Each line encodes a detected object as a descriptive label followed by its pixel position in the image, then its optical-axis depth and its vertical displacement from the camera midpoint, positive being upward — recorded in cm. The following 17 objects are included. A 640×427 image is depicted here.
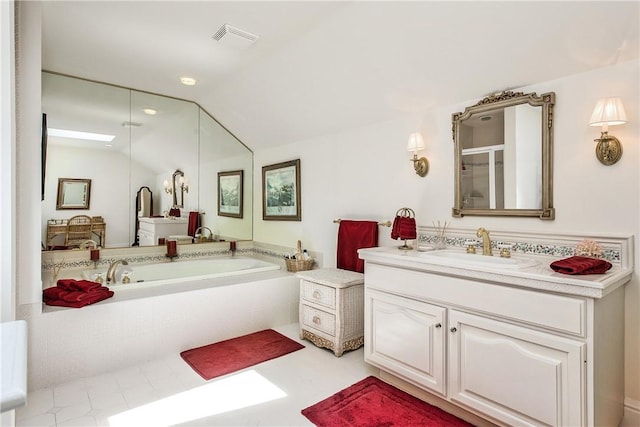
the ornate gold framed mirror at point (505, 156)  202 +38
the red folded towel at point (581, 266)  153 -22
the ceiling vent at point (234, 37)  236 +127
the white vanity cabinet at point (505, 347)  145 -64
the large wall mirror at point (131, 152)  324 +69
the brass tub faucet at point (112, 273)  304 -50
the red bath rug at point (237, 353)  248 -108
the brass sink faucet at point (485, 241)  218 -15
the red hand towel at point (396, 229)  248 -9
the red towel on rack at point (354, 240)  292 -21
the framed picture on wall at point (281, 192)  374 +28
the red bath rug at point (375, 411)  186 -110
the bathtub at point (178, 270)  304 -56
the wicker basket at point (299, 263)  351 -48
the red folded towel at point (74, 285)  243 -49
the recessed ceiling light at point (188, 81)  326 +130
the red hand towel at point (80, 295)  231 -54
